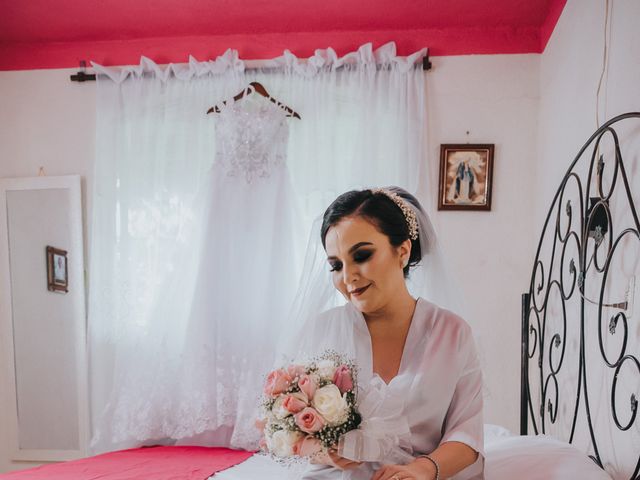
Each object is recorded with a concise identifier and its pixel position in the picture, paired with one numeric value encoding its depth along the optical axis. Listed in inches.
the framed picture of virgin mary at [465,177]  115.2
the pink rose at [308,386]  50.6
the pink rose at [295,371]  53.2
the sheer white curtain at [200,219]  112.8
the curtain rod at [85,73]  122.3
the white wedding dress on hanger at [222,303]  112.0
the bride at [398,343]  58.2
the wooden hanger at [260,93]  117.8
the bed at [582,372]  59.2
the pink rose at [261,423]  54.2
